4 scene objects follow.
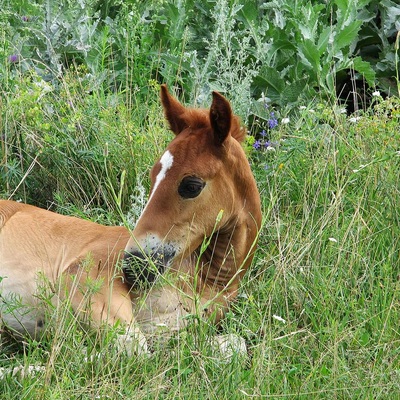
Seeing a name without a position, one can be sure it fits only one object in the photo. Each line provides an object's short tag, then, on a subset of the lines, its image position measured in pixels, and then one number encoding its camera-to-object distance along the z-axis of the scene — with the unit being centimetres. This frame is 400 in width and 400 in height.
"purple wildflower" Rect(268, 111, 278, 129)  1211
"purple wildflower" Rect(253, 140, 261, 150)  1197
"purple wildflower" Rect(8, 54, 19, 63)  1362
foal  868
